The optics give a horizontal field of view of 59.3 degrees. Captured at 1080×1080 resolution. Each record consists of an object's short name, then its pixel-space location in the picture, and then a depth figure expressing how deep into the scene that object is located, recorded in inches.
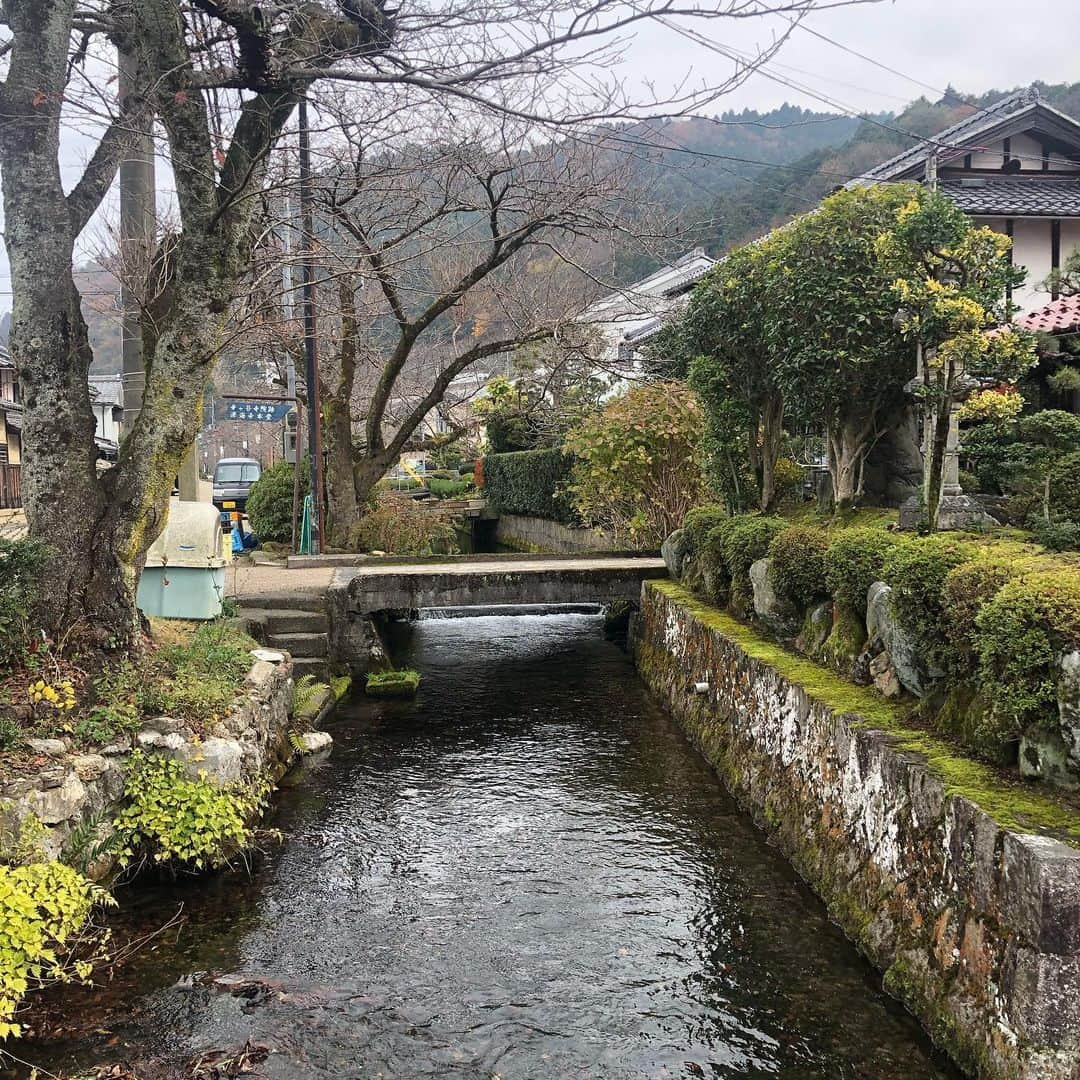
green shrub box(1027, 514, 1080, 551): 319.0
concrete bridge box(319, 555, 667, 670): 521.0
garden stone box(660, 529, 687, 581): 550.6
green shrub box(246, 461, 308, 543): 778.8
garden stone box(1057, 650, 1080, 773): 170.9
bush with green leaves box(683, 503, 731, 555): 511.0
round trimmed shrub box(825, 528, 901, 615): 284.5
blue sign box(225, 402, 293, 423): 686.5
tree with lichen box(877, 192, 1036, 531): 330.3
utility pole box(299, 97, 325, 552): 624.1
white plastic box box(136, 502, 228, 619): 384.8
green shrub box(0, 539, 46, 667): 255.4
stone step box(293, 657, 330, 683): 462.6
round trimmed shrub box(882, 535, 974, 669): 227.9
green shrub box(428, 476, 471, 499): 1402.6
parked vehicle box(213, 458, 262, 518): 1261.1
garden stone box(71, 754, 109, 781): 239.9
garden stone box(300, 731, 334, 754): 386.0
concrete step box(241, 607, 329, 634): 480.1
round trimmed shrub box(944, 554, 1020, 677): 207.0
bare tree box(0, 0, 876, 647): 283.1
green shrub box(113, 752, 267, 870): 253.9
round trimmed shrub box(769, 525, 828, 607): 328.5
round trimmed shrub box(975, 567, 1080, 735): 178.4
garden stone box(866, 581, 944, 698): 241.9
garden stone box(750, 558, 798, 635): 344.2
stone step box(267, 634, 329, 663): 472.4
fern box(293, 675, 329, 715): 410.9
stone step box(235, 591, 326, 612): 492.4
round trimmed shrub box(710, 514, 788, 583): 400.8
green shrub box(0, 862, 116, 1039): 181.0
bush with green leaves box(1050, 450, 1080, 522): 366.3
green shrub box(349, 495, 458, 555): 742.5
